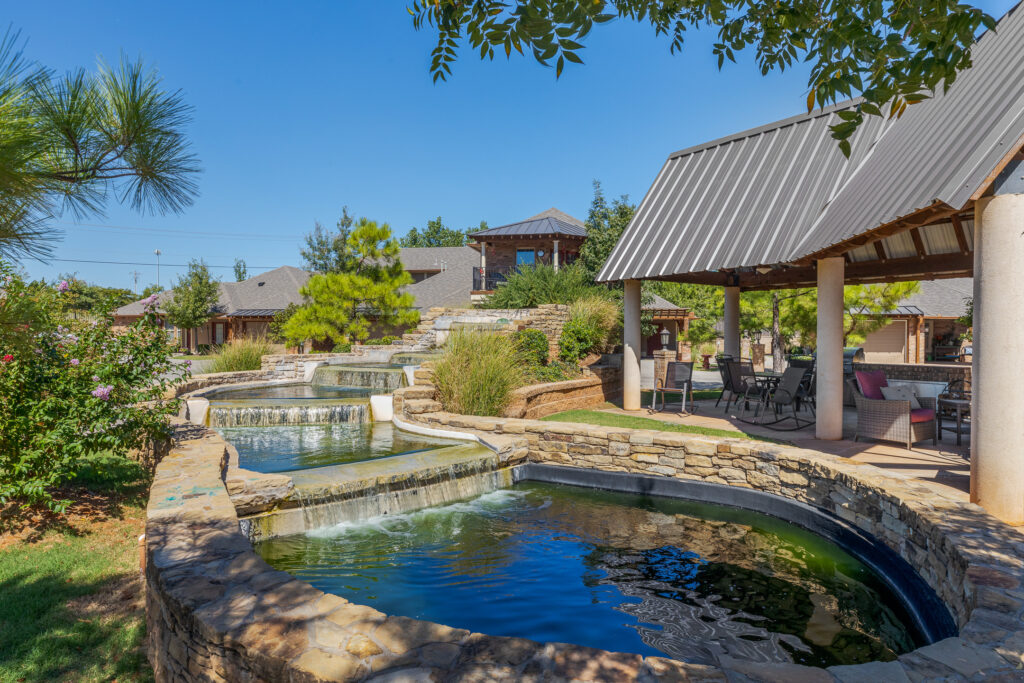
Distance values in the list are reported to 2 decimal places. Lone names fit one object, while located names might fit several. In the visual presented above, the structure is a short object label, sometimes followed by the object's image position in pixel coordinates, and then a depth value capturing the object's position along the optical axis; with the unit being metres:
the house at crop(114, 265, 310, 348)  33.00
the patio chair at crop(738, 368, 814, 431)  8.77
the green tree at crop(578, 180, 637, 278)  20.66
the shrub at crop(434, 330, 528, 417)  9.26
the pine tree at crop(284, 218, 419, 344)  21.23
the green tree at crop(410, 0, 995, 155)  2.06
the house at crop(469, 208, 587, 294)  24.47
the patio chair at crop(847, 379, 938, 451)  7.04
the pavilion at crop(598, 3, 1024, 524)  4.25
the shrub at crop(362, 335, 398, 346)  20.67
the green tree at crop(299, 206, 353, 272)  30.50
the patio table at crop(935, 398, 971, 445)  7.06
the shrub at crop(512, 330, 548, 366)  12.33
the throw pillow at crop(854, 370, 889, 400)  8.72
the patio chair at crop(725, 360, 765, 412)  10.02
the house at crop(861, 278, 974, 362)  27.34
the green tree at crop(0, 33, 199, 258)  3.63
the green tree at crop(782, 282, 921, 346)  19.02
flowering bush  4.46
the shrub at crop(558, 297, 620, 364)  13.09
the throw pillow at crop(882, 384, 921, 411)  8.55
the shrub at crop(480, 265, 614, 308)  16.53
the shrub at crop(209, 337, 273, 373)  15.31
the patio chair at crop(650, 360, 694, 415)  10.73
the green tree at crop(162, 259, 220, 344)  31.56
